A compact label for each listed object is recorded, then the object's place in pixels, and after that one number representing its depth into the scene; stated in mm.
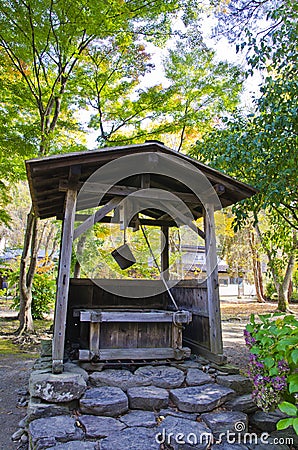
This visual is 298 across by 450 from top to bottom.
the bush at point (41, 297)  8984
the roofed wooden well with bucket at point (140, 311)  3385
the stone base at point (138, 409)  2329
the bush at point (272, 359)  2042
